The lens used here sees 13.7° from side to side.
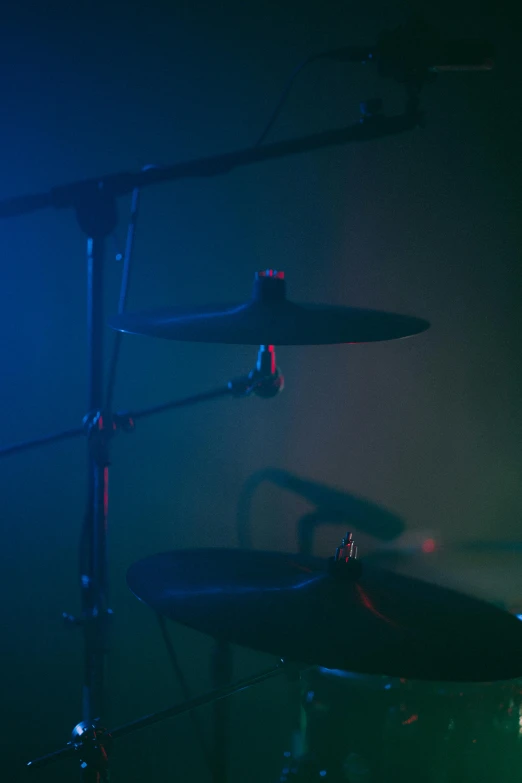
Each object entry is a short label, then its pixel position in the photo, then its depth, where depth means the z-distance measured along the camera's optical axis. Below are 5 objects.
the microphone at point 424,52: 2.56
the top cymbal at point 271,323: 2.64
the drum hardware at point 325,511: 3.35
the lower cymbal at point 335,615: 2.51
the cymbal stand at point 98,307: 2.58
